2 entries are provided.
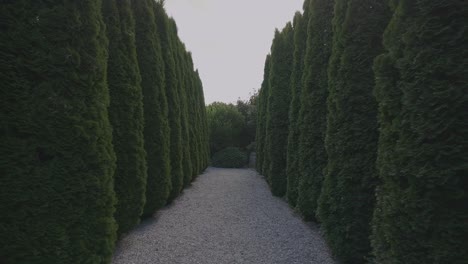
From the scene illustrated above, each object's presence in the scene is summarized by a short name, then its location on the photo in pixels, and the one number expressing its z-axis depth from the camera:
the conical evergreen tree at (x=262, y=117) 16.41
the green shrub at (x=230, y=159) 24.09
